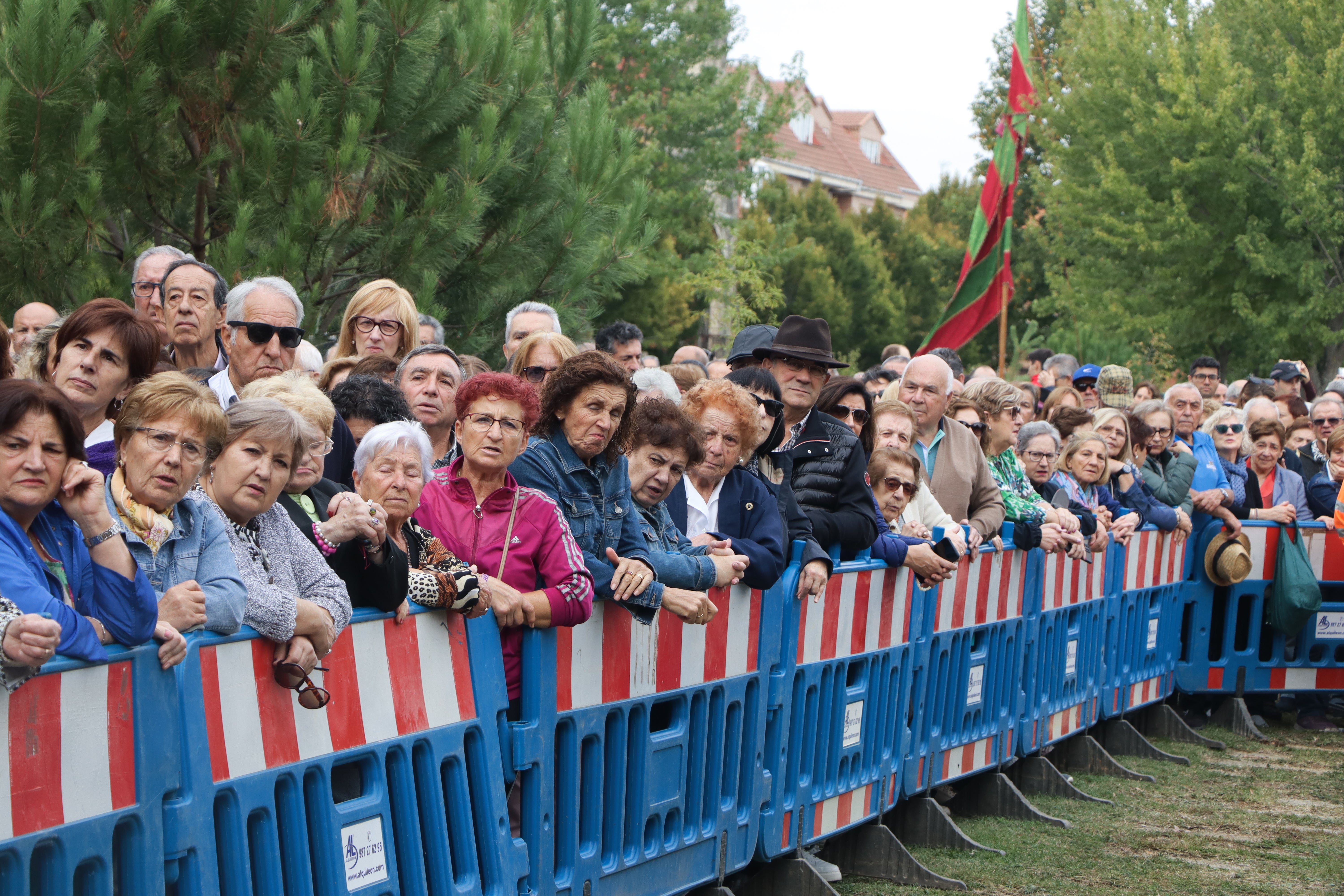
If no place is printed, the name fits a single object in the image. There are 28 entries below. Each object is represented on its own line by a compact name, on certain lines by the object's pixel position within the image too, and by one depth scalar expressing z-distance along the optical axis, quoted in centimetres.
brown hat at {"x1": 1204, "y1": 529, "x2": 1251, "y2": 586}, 2169
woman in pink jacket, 860
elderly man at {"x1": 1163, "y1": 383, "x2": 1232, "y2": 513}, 2177
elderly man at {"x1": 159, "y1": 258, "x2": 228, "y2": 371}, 1089
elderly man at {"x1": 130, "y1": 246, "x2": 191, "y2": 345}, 1151
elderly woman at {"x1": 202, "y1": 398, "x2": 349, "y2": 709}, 680
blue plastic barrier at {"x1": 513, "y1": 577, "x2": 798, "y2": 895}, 862
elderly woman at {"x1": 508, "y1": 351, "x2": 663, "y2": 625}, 942
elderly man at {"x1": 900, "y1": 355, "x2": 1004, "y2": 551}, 1559
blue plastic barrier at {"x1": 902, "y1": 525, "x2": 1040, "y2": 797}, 1412
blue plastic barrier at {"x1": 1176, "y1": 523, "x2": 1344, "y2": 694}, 2192
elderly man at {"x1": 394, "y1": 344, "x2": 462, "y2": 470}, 1138
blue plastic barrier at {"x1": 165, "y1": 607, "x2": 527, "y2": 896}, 637
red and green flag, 3206
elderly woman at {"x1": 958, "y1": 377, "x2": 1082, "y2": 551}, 1652
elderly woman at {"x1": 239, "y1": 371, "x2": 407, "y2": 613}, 764
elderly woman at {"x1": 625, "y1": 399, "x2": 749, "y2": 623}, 982
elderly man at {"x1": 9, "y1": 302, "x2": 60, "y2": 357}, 1411
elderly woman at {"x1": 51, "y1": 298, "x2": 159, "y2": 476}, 791
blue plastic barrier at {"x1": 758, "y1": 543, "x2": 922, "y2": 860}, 1148
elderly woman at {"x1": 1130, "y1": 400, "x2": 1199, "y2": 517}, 2127
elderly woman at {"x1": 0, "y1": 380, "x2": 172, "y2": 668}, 580
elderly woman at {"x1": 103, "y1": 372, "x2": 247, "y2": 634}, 654
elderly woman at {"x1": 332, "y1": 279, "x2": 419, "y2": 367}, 1312
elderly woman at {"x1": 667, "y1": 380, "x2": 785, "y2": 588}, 1125
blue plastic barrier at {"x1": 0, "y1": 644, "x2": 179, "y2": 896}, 548
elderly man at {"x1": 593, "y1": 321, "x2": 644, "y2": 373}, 1709
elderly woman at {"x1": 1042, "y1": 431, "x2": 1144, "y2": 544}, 1866
